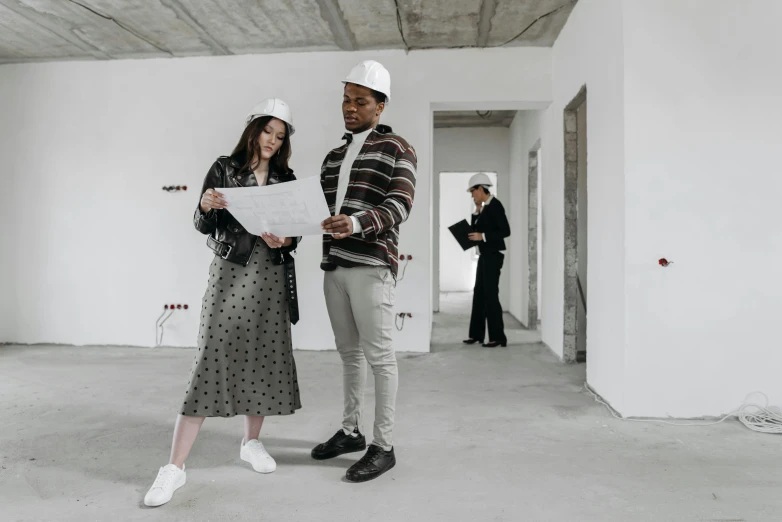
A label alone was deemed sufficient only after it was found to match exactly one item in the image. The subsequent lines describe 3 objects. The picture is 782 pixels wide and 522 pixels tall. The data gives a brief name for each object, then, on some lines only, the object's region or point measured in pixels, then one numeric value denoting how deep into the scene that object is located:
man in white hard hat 1.88
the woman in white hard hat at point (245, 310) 1.79
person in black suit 4.75
